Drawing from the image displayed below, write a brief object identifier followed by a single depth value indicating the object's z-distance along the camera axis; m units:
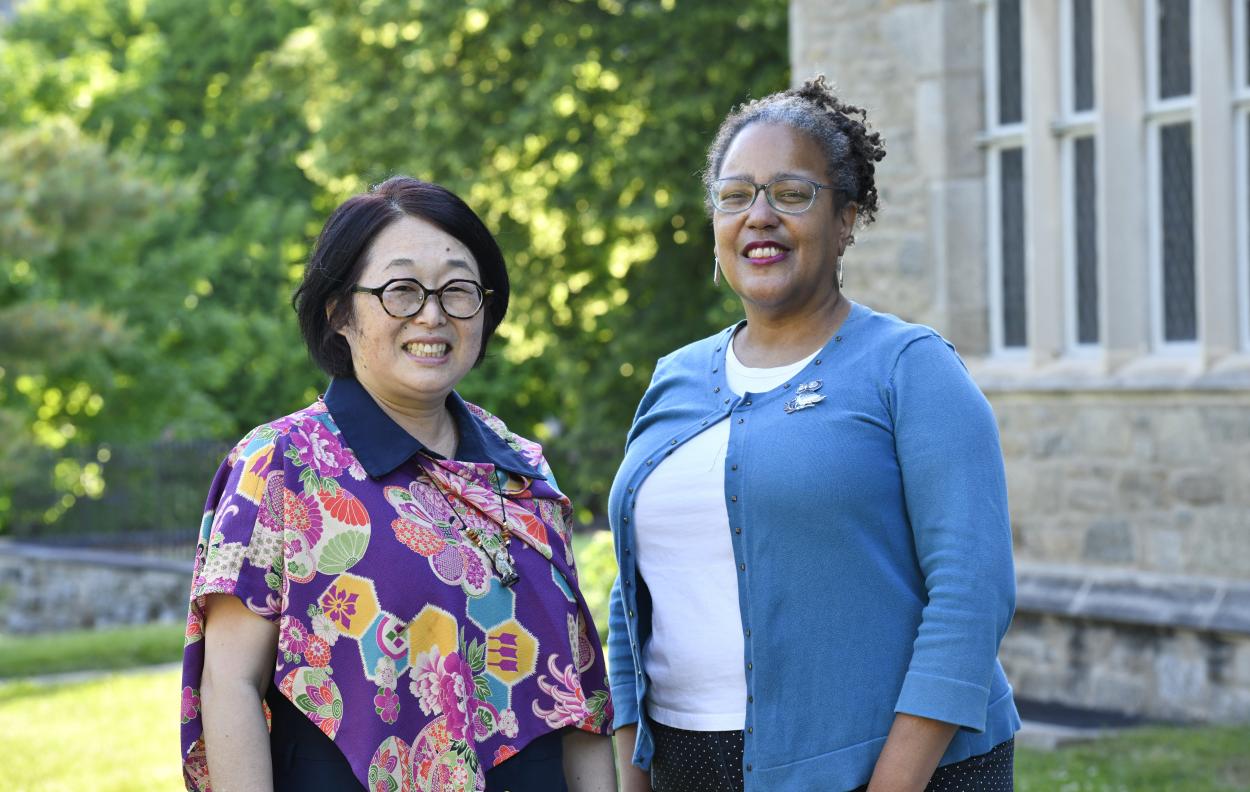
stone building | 8.85
